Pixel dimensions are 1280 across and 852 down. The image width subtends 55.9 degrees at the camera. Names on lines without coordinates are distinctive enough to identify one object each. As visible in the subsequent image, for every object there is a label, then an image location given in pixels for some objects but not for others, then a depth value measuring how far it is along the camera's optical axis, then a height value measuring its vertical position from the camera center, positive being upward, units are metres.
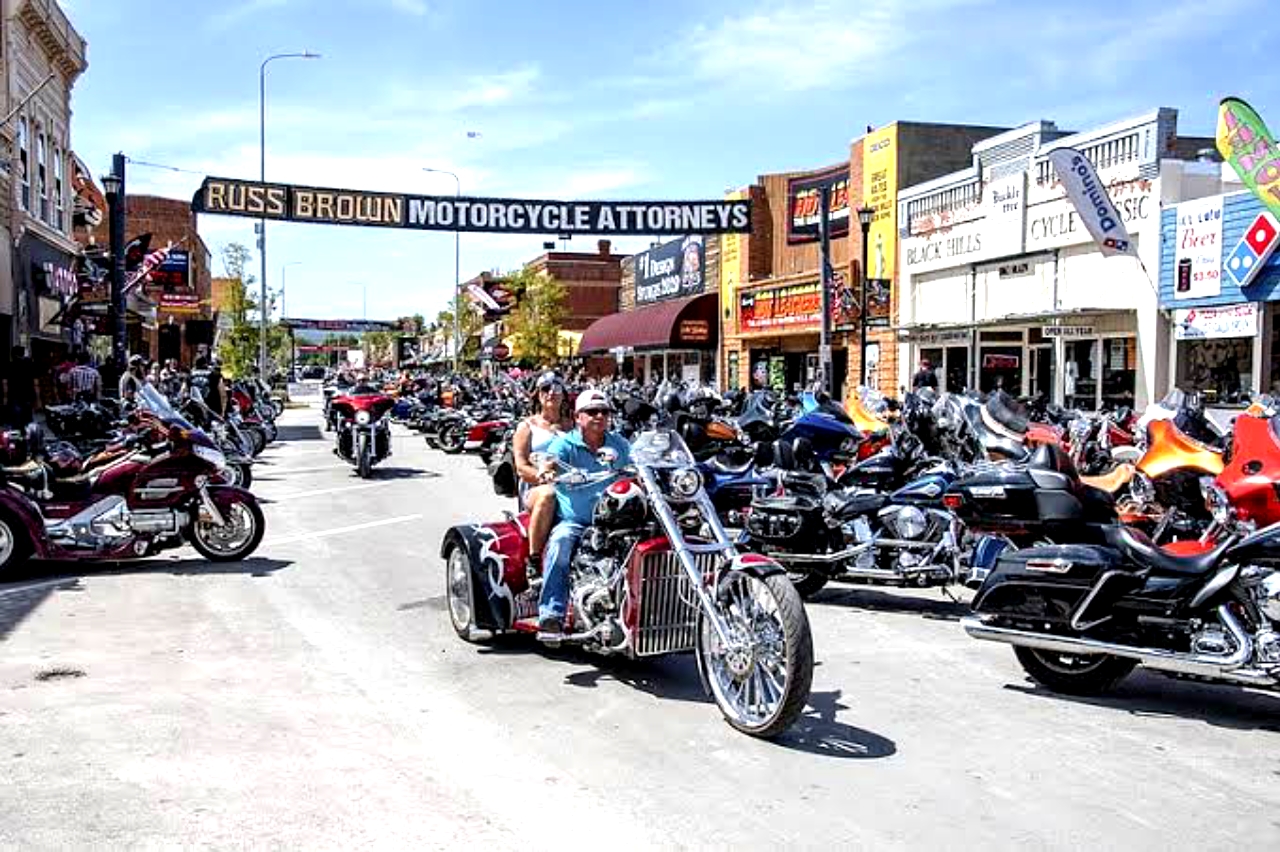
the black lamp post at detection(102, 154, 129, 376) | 22.73 +2.59
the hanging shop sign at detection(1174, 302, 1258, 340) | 19.35 +0.88
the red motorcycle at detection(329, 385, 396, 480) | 18.17 -0.70
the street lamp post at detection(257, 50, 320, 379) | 48.78 +5.53
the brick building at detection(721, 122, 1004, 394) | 30.30 +3.38
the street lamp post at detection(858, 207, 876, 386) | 27.53 +2.05
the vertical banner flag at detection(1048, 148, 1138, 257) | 20.11 +2.94
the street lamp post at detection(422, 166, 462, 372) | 65.69 +3.81
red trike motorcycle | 5.35 -1.07
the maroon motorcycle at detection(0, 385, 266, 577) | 9.46 -0.97
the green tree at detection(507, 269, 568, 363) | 59.69 +2.89
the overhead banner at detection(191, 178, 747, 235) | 26.69 +3.88
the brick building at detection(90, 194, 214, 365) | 44.12 +3.91
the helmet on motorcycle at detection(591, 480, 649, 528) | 6.08 -0.64
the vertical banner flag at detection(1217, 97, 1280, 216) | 16.39 +3.10
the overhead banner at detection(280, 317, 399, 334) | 134.12 +6.08
